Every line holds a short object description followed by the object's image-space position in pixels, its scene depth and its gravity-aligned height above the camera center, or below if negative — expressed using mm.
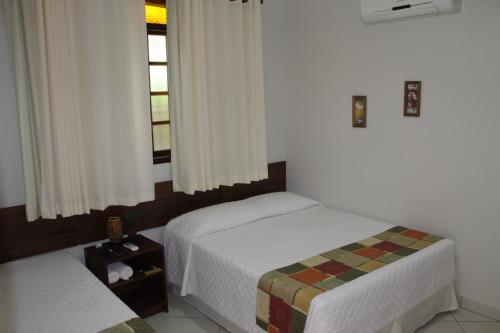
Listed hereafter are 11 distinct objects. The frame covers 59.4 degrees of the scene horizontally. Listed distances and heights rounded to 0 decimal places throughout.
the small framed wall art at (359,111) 3322 -11
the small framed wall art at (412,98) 2969 +71
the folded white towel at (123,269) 2694 -950
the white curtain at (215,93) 3047 +141
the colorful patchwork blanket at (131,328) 1856 -909
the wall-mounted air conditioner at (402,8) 2688 +641
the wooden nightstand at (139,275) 2669 -1012
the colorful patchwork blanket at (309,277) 2159 -870
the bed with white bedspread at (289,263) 2225 -892
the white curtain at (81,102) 2430 +78
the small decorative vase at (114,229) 2797 -726
